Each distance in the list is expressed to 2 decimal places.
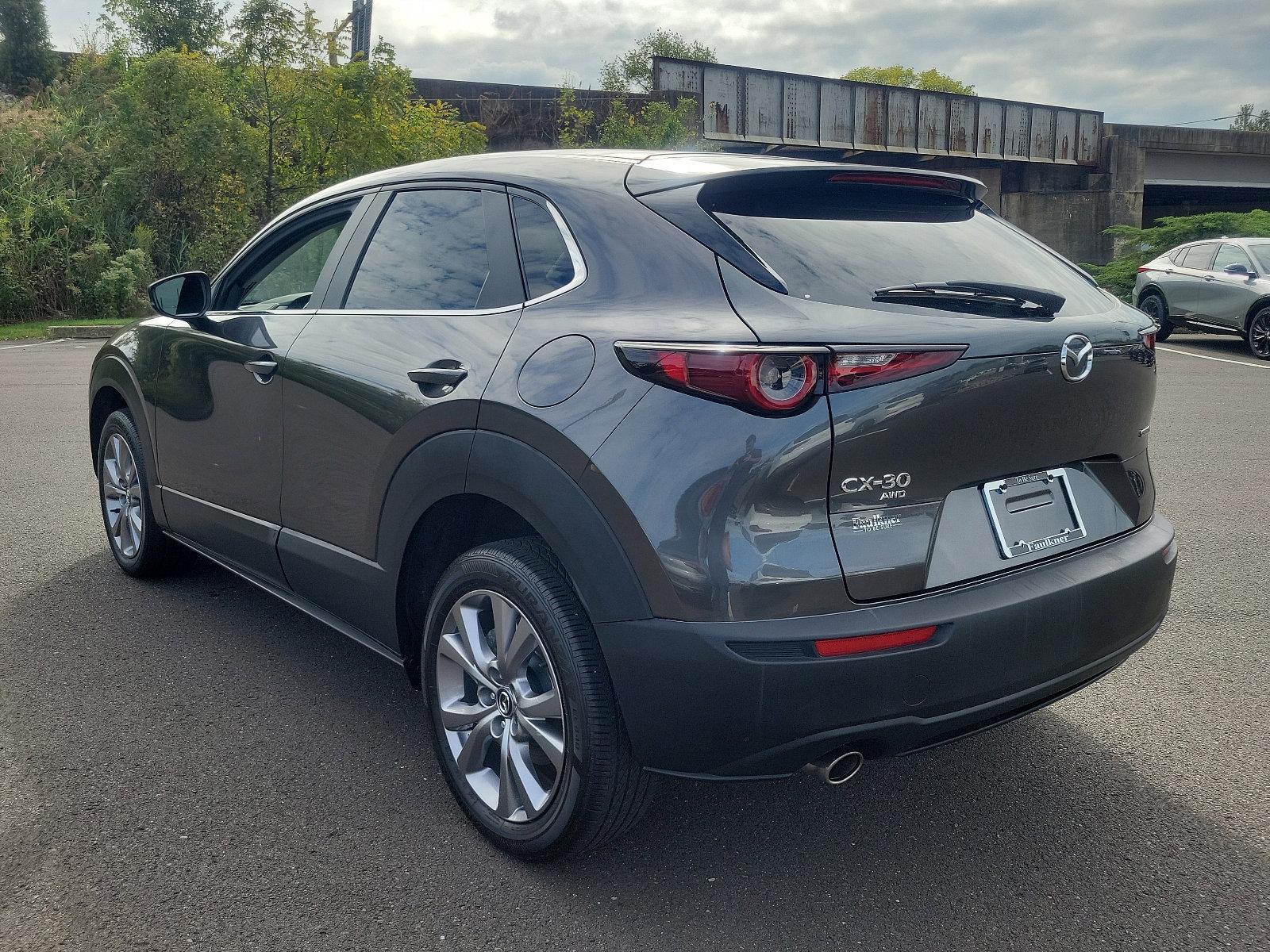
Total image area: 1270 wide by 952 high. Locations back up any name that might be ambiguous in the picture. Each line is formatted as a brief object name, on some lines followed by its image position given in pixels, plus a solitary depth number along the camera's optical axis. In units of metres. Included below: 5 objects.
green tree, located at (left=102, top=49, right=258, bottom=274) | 23.86
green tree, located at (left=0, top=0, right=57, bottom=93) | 47.44
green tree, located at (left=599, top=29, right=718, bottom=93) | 46.47
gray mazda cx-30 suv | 2.23
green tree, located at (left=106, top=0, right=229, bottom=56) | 37.03
